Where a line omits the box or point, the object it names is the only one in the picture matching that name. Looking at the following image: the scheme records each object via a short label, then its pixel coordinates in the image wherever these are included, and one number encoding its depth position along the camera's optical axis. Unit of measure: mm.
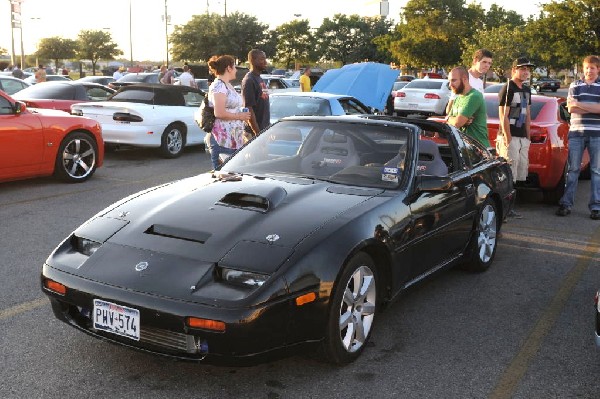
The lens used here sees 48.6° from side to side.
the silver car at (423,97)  23406
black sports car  3205
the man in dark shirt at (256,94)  7797
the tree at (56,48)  78312
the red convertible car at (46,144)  8336
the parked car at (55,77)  25031
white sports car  11812
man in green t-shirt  7027
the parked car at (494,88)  17797
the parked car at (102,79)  21148
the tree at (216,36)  58156
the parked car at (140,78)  23797
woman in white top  6992
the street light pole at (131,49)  63562
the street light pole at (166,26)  60216
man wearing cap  7691
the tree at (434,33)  56594
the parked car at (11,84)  14672
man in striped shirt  7523
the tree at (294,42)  79875
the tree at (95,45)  74188
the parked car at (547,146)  8320
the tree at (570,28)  31516
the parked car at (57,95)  12383
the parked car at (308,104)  10047
